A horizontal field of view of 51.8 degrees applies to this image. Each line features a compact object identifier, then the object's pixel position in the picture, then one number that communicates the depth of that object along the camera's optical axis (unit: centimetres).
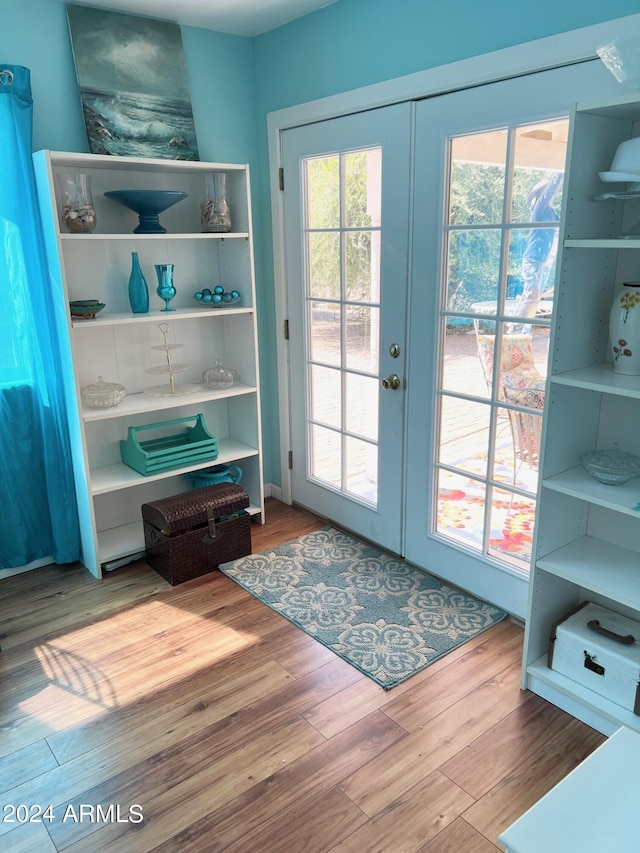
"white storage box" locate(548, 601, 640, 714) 195
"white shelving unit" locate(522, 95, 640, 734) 184
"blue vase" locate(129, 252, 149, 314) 296
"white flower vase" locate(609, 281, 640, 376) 187
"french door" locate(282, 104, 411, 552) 277
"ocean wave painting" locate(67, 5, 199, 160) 279
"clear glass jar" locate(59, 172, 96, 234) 266
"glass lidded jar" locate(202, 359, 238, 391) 329
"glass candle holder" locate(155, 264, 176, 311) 301
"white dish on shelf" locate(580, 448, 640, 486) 195
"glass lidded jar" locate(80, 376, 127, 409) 288
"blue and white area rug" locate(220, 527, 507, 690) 243
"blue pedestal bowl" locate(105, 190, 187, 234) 278
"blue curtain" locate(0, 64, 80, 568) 262
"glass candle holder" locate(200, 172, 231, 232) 304
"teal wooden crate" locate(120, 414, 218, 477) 302
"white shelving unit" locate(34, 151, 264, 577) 279
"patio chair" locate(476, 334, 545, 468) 236
